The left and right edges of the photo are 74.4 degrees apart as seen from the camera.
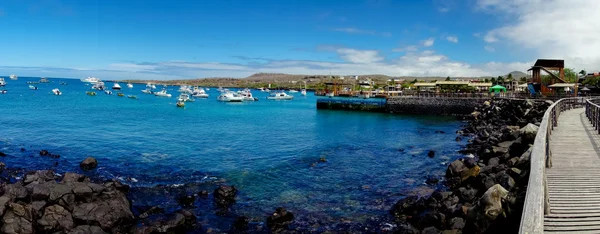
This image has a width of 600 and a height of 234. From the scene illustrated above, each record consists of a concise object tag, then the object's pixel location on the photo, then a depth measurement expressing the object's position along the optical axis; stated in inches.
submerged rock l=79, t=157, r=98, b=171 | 994.1
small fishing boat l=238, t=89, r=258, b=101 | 4692.4
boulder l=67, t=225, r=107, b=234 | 534.6
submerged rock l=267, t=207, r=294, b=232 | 616.4
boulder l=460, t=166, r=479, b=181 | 758.5
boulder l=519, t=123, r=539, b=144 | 751.7
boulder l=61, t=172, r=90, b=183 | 771.1
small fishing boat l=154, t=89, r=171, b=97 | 5023.1
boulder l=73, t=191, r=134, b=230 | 577.0
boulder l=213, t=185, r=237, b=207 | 731.4
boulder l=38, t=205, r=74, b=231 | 550.9
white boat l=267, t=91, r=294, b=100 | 5201.8
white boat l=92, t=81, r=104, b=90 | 7262.8
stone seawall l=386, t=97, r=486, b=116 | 2765.7
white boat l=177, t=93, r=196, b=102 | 4100.9
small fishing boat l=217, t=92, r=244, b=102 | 4488.2
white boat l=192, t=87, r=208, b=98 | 5134.4
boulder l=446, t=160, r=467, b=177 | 884.0
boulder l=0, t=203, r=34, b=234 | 514.3
